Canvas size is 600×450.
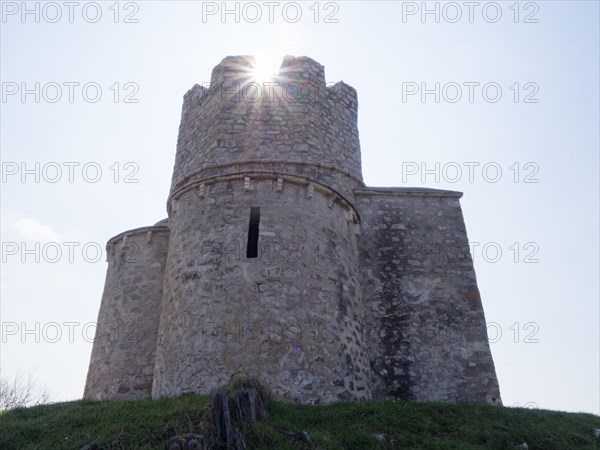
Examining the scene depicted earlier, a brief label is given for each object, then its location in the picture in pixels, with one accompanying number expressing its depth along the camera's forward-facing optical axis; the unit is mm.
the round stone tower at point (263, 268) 10109
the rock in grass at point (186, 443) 6520
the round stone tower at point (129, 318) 12641
